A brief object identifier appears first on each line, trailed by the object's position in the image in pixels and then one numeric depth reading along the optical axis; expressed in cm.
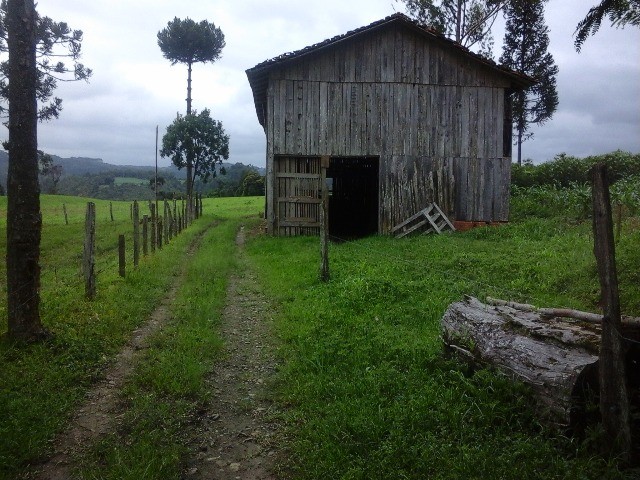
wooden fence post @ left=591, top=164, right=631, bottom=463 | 391
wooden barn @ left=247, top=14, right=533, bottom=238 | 1661
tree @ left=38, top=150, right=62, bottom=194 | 6500
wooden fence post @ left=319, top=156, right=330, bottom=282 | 1041
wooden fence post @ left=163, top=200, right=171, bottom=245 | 1767
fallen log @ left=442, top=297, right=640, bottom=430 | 421
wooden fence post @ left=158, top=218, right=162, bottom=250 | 1649
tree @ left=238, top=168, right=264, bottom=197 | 6142
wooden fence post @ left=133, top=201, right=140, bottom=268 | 1262
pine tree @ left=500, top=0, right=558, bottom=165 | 3397
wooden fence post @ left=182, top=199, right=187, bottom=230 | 2497
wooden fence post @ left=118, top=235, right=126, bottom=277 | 1103
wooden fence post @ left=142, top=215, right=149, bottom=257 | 1411
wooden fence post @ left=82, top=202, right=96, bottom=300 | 907
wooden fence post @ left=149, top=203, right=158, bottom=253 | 1526
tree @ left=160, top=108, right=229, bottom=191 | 3691
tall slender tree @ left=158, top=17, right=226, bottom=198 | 3819
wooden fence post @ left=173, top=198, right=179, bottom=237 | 2147
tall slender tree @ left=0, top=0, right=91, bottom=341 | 667
